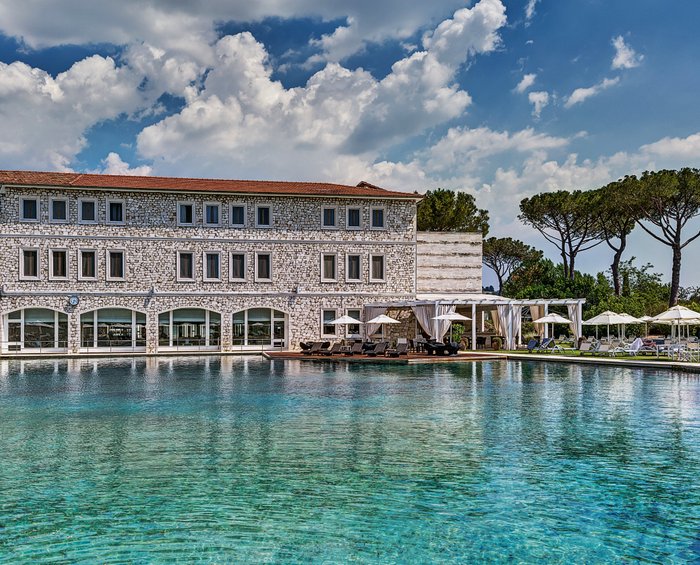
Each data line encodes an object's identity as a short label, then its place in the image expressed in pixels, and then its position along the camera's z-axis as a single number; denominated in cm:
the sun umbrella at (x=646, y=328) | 3731
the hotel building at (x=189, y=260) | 3022
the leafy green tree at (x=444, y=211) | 4766
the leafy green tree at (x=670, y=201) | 3888
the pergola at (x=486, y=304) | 3027
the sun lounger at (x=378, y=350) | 2734
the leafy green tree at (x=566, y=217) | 4678
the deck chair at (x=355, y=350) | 2780
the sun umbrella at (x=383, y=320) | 3002
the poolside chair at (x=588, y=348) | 2684
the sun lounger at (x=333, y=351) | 2820
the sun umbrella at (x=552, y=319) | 2989
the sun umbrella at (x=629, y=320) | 2798
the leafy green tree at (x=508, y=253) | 6306
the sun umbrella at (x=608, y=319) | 2808
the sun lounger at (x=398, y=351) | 2725
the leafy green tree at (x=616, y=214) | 4172
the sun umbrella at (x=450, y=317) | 2939
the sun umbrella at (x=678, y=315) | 2501
